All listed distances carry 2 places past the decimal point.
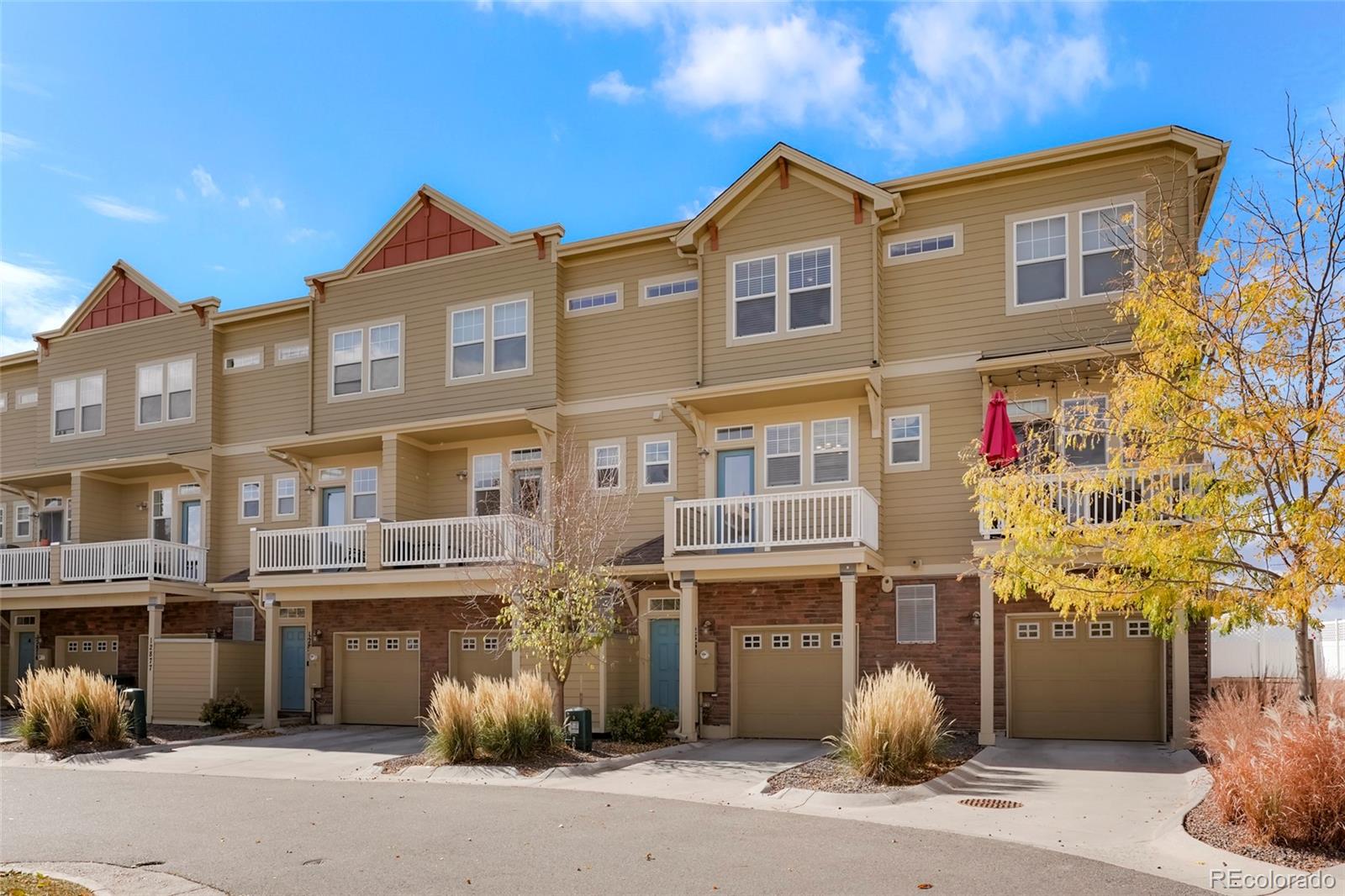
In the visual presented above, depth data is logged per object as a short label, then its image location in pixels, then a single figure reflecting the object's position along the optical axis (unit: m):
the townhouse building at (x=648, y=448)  18.08
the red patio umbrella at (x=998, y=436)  16.70
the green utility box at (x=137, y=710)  19.58
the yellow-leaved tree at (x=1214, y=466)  10.46
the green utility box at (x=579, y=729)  16.31
